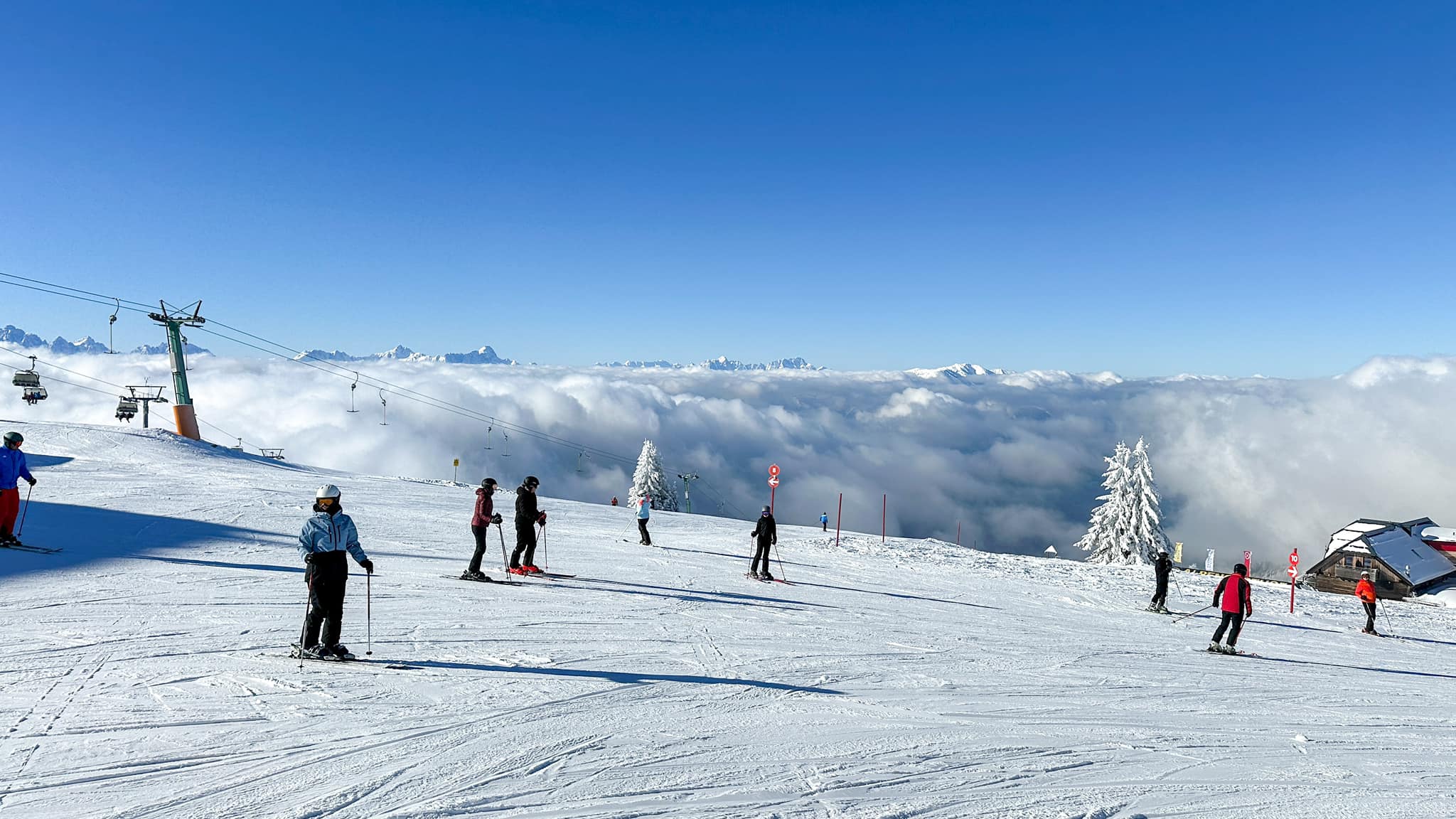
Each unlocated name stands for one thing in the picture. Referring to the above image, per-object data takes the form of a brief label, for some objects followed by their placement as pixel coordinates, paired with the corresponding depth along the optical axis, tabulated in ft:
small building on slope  157.07
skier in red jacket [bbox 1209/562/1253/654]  39.83
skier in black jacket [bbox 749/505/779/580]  51.29
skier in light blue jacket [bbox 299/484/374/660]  23.21
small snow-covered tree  201.98
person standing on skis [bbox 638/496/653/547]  66.23
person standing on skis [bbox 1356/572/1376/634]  53.16
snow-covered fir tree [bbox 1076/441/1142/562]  159.74
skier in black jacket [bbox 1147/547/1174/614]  54.49
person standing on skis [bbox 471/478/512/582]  40.81
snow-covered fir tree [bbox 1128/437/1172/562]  155.74
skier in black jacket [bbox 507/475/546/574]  42.88
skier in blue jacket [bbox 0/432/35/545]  40.24
